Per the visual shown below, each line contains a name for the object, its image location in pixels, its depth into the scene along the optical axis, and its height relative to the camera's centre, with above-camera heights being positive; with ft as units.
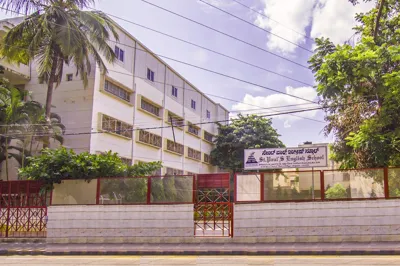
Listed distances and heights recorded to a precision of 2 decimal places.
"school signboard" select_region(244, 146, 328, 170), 46.98 +4.72
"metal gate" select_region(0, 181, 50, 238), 52.44 -2.16
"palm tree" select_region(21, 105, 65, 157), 73.59 +11.74
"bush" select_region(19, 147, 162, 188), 52.85 +3.44
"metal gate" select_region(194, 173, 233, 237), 47.91 -2.60
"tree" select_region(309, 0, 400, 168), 48.49 +14.07
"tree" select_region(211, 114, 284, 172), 143.54 +20.73
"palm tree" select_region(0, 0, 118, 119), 70.33 +27.20
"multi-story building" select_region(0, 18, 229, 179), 87.30 +21.69
